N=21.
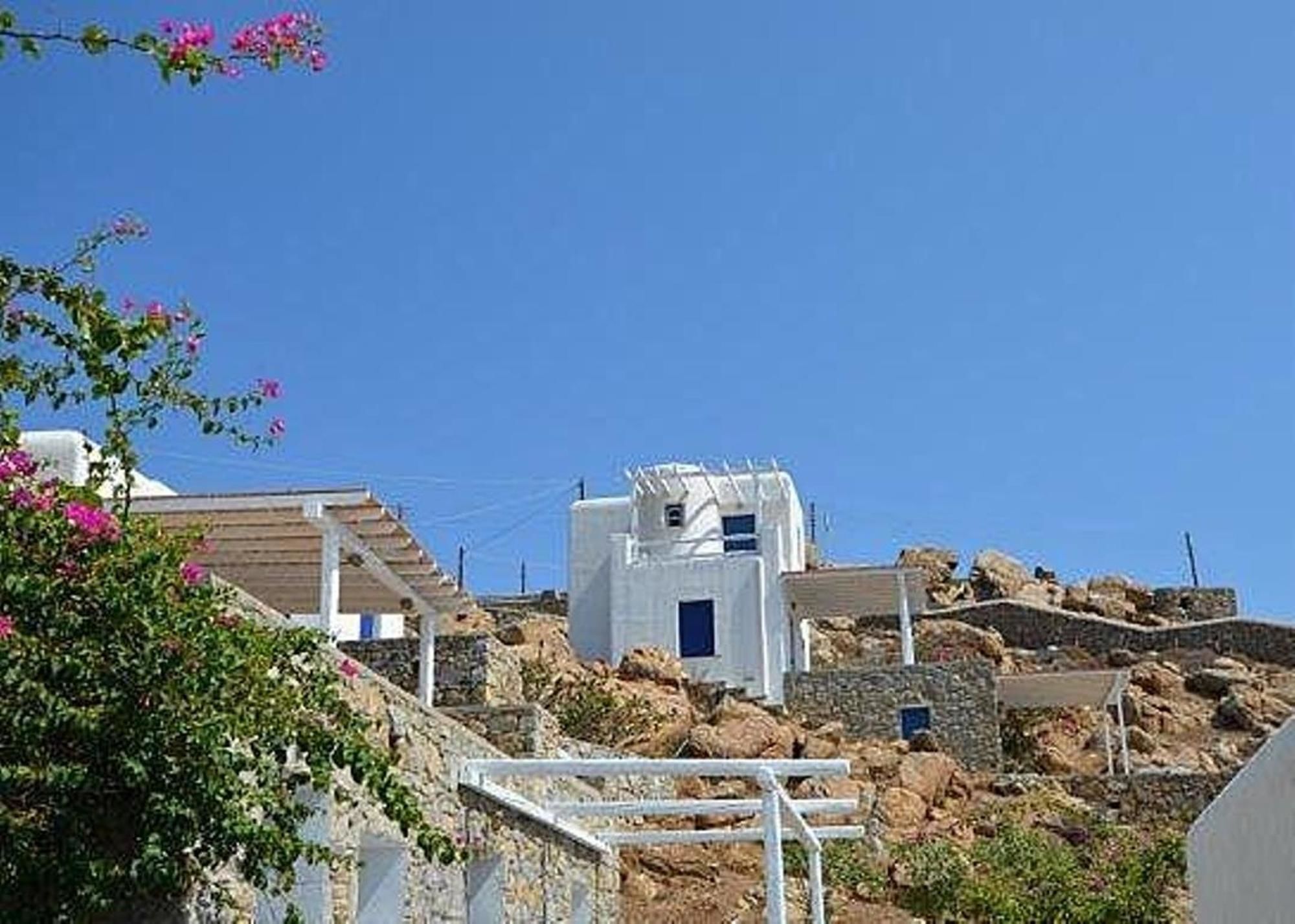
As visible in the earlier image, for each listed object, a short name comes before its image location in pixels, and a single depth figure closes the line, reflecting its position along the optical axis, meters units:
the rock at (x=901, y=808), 24.17
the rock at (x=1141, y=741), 34.72
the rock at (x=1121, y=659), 42.22
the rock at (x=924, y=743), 28.53
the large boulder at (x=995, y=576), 49.75
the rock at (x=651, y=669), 29.06
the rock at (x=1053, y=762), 31.11
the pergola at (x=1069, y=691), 31.59
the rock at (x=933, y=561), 50.25
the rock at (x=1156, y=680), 39.66
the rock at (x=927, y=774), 25.58
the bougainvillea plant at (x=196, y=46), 5.80
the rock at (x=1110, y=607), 48.91
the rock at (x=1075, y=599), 48.78
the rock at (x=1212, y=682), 40.03
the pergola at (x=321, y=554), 15.78
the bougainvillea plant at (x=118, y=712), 7.89
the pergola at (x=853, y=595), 33.16
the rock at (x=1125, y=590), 50.50
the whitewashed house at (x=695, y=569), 33.50
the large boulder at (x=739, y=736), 25.05
